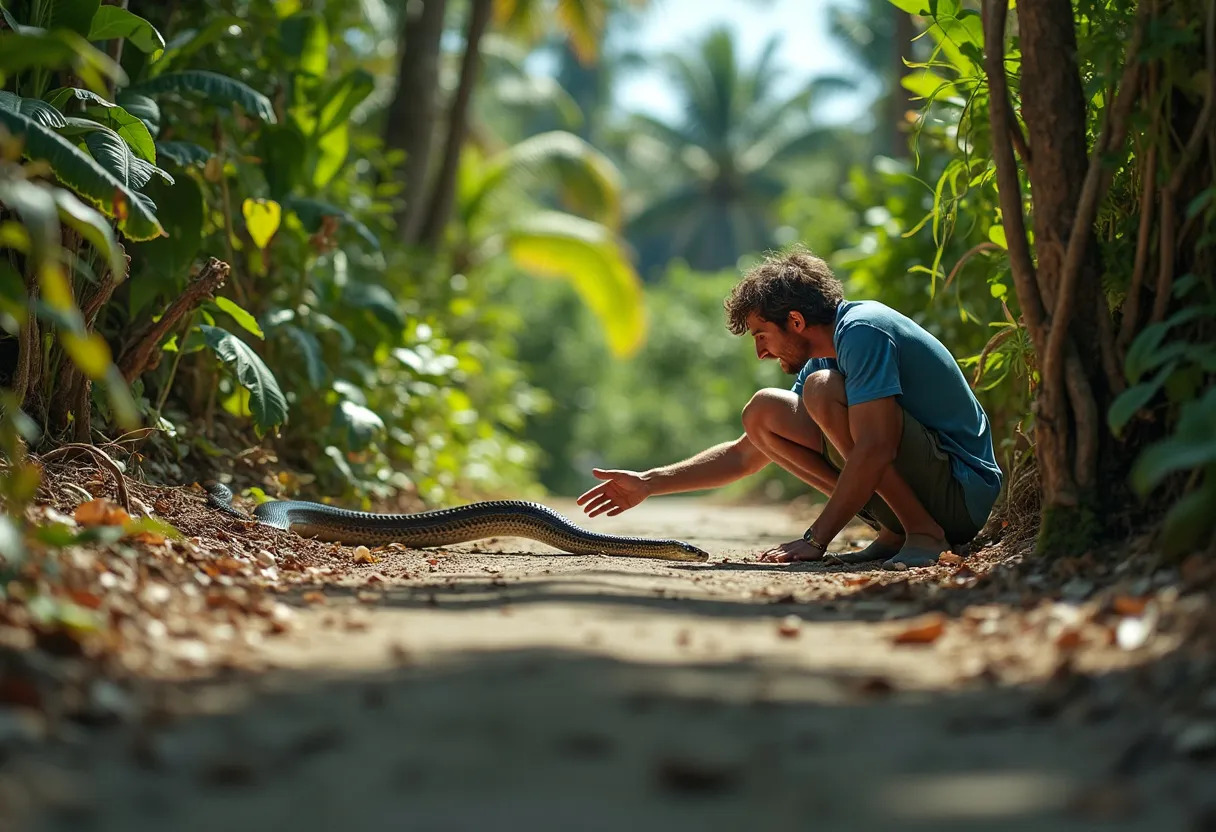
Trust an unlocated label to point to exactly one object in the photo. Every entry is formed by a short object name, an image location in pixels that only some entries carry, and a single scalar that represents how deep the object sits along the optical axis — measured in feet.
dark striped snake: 18.58
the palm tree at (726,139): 162.91
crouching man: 16.44
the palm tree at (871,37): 143.38
